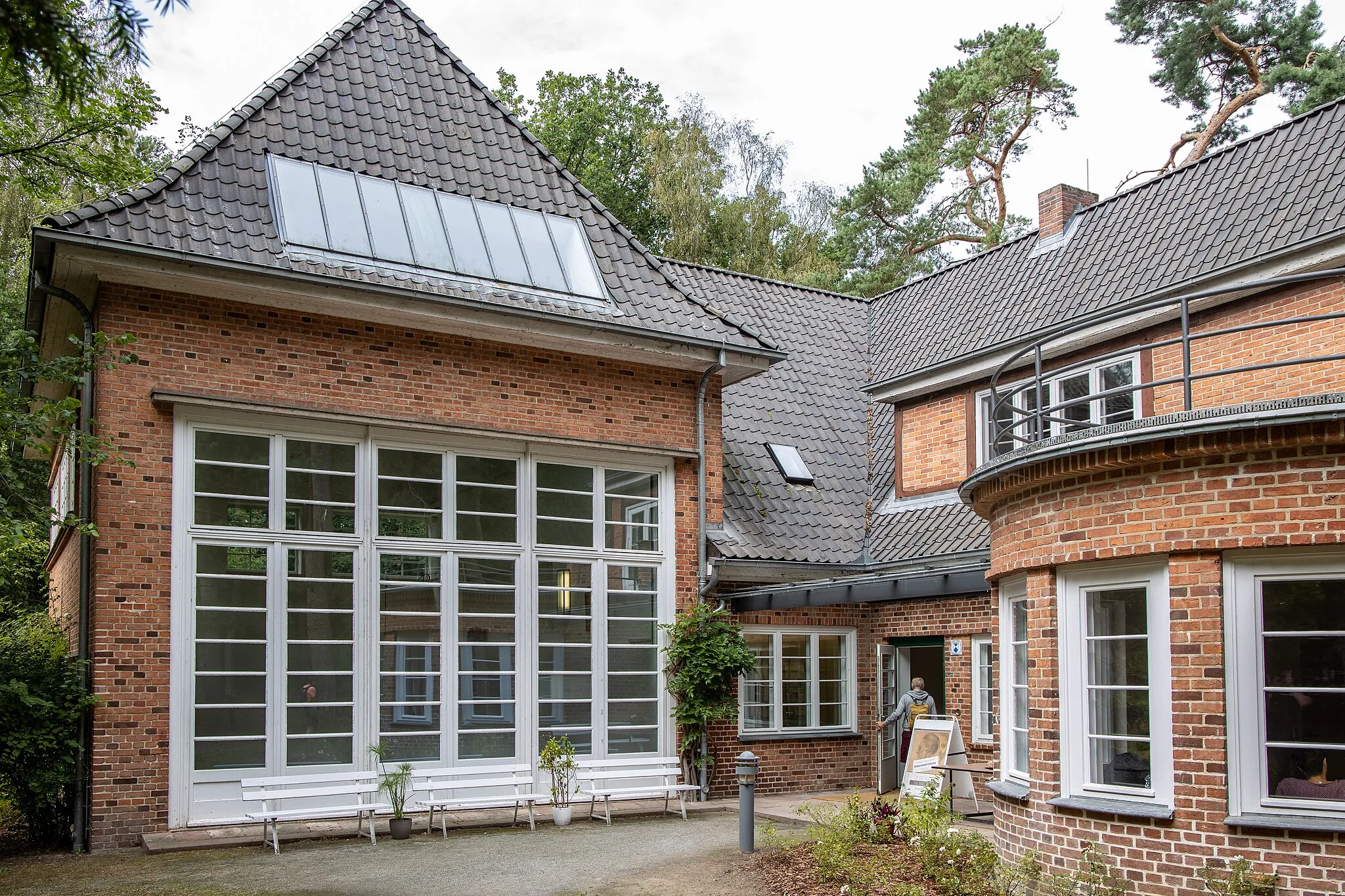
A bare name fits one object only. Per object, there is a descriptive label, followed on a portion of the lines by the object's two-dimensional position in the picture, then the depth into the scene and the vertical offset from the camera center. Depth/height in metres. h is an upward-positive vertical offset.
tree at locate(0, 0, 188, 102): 4.03 +1.84
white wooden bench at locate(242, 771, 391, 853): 10.79 -2.40
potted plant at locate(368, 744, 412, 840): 11.48 -2.50
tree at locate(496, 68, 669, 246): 34.28 +12.40
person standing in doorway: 14.05 -1.93
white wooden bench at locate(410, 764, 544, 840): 11.98 -2.56
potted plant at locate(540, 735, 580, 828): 12.82 -2.43
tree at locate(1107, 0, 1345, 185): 26.42 +11.60
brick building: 7.74 +0.50
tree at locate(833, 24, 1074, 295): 31.80 +10.80
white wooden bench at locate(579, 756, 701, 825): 12.69 -2.66
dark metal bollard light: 10.42 -2.30
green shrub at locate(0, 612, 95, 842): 10.59 -1.62
